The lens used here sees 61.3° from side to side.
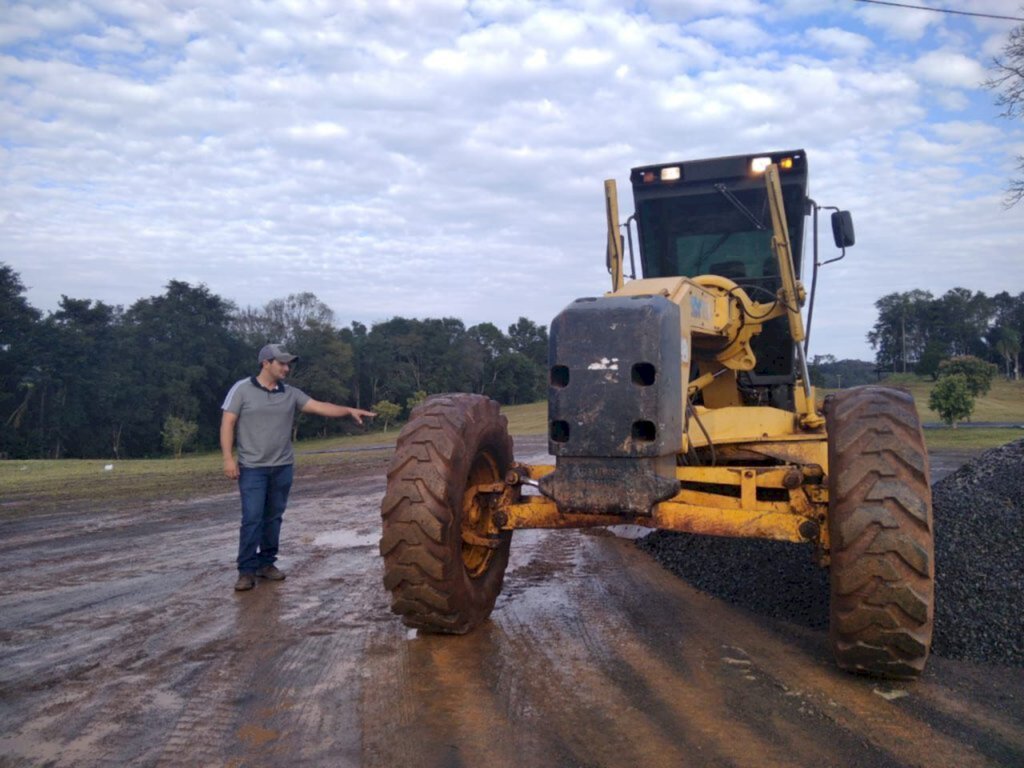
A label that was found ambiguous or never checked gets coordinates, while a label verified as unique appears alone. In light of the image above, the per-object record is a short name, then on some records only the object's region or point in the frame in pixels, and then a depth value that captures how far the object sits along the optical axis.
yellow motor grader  4.20
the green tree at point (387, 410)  42.39
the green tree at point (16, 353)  43.03
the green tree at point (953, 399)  26.77
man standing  6.71
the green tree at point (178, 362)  48.50
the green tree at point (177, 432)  41.62
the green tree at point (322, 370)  52.84
